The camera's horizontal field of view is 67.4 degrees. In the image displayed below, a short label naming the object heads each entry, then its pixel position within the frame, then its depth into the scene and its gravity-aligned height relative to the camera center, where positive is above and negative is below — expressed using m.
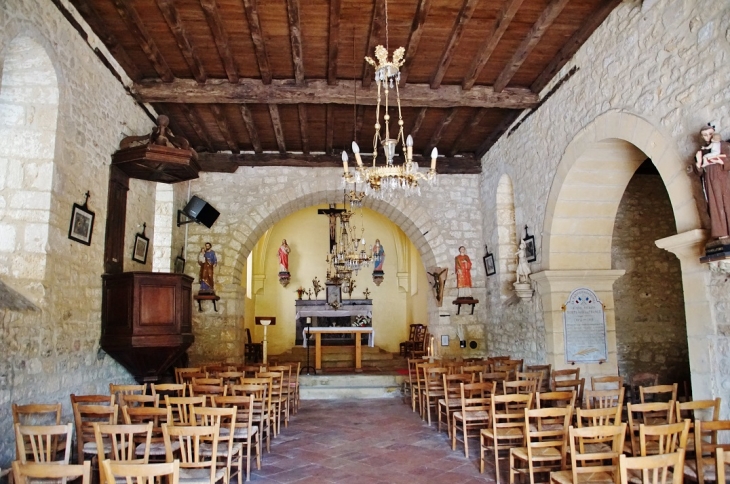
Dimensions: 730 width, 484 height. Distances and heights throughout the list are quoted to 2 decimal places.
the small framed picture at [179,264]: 9.27 +1.10
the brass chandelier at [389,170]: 4.79 +1.53
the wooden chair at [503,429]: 4.40 -0.87
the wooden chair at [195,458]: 3.25 -0.79
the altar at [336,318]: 12.85 +0.27
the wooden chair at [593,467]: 3.17 -0.81
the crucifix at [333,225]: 14.05 +2.76
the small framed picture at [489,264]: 9.78 +1.13
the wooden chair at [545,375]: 6.61 -0.58
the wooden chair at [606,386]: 6.79 -0.73
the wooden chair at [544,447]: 3.78 -0.91
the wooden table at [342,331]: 10.80 -0.23
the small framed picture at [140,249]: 7.45 +1.11
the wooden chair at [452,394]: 5.84 -0.75
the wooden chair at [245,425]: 4.43 -0.85
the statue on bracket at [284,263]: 15.20 +1.80
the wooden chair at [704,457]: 3.15 -0.81
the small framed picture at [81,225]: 5.70 +1.12
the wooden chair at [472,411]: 4.87 -0.81
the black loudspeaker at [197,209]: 9.54 +2.07
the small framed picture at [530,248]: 7.89 +1.14
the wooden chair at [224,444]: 3.77 -0.87
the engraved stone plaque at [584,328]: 7.12 -0.01
